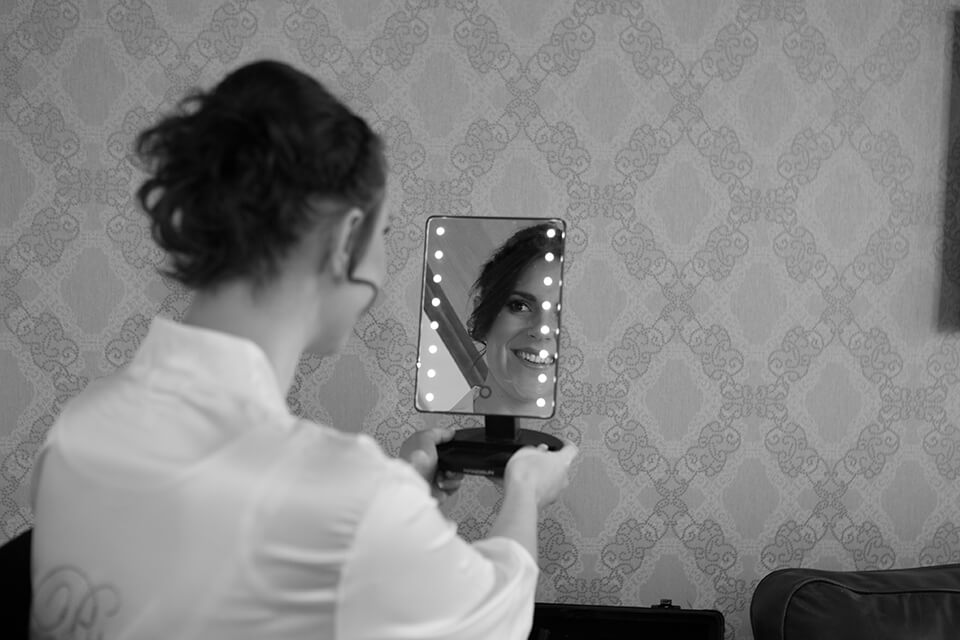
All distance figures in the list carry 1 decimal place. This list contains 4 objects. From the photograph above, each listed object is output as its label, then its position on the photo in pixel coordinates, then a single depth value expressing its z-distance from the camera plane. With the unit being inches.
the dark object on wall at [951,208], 69.4
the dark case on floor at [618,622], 63.9
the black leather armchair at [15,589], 33.6
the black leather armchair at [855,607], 56.3
